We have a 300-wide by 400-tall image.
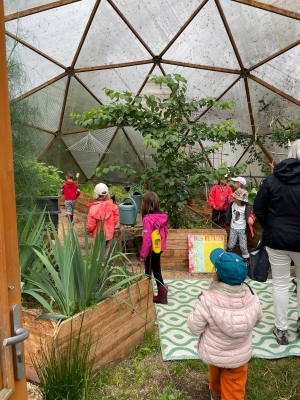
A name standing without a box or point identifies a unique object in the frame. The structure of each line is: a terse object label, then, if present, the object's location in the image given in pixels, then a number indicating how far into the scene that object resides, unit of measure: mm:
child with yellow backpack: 4246
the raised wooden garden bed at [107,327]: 2598
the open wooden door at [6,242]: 1253
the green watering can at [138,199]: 6629
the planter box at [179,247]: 5848
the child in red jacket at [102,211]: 4796
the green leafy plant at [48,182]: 4598
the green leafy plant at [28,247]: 3041
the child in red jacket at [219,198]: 7008
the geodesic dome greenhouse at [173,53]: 6914
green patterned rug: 3436
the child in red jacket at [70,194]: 7910
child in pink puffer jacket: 2379
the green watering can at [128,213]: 5691
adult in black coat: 3287
